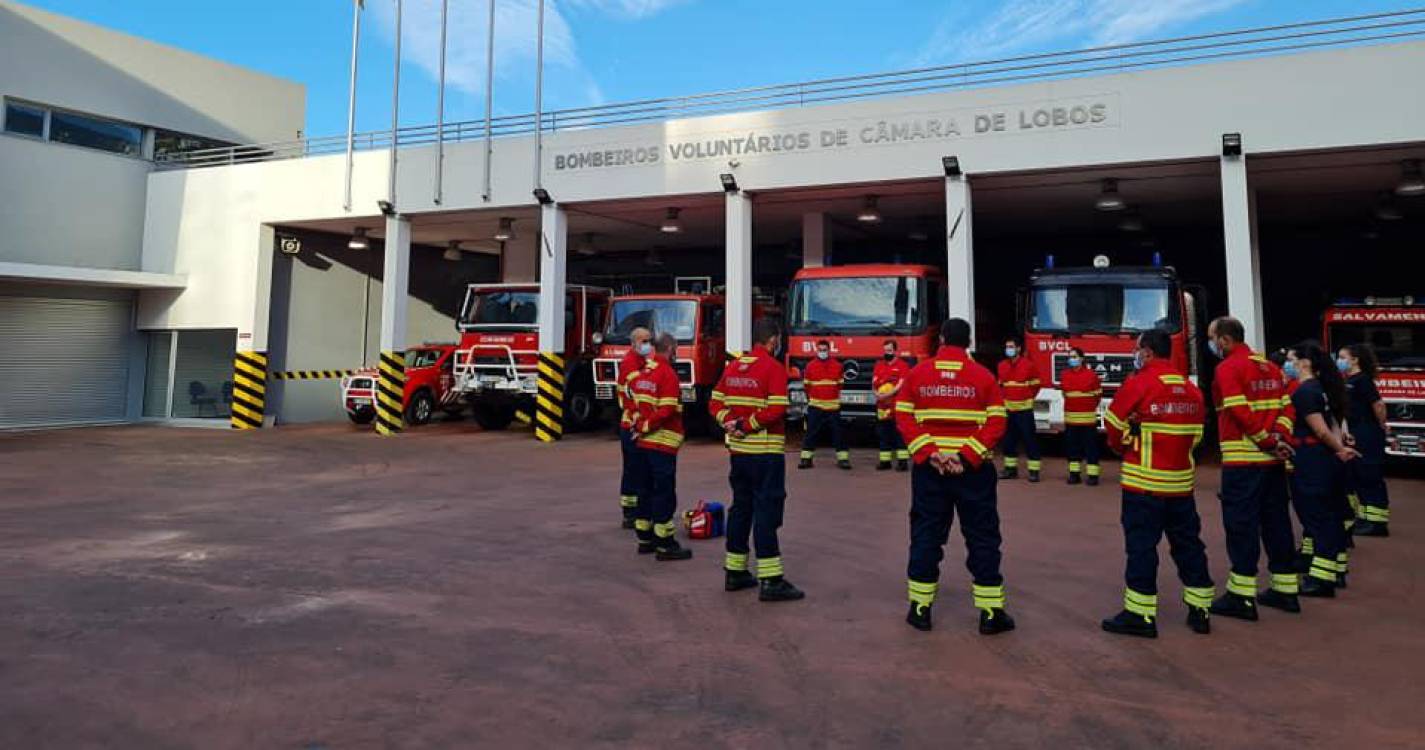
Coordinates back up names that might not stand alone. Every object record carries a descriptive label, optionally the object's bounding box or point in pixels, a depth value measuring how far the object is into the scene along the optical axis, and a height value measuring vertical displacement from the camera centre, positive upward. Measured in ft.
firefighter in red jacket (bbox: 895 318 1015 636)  13.47 -0.68
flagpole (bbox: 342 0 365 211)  52.85 +19.69
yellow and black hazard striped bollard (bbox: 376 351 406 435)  52.13 +2.15
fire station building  36.50 +14.18
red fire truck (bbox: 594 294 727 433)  44.65 +5.38
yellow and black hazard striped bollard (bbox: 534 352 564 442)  47.85 +1.26
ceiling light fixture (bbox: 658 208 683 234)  52.67 +14.15
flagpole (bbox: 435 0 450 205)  50.72 +17.66
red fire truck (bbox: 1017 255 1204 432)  34.91 +5.16
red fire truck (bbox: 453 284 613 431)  48.67 +4.88
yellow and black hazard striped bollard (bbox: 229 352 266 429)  55.83 +2.41
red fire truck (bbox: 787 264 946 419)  37.60 +5.49
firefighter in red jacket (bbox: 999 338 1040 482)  31.83 +1.46
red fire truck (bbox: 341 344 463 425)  53.98 +2.49
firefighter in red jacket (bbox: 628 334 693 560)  18.58 -0.17
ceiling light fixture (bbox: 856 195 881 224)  46.95 +13.32
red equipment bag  21.75 -2.64
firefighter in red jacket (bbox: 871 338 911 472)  33.40 +1.18
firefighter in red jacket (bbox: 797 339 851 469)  35.12 +1.40
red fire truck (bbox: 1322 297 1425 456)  30.94 +3.76
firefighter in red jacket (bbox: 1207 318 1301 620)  14.46 -0.51
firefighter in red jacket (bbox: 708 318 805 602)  15.74 -0.59
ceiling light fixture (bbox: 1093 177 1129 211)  42.50 +12.67
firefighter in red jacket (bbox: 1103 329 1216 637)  13.39 -0.90
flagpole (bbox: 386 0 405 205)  51.90 +21.00
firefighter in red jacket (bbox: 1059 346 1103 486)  30.86 +0.89
